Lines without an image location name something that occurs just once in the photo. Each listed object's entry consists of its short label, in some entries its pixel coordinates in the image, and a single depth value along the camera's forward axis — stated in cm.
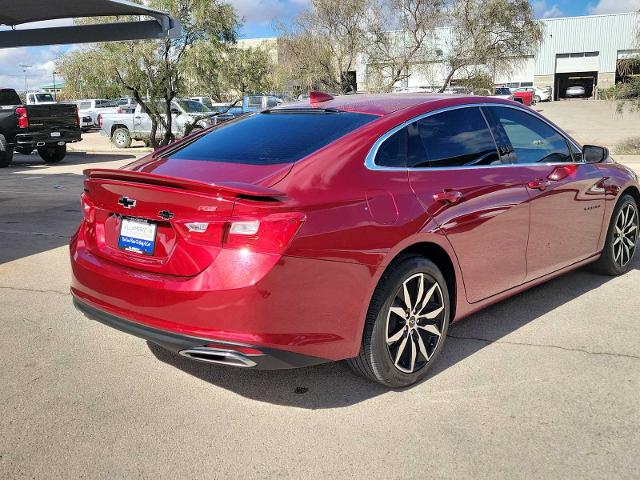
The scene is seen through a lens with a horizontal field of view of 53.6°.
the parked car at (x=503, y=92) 4238
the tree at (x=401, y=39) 2095
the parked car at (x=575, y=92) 6288
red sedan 303
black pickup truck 1738
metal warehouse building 6262
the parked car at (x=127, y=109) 2368
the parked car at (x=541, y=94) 5669
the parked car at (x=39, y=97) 3416
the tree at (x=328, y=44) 2234
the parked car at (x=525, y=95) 4722
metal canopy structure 1098
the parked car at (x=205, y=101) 2142
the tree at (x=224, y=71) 1814
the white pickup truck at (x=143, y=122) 2095
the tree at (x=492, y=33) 2017
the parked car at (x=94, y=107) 3875
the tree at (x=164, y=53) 1797
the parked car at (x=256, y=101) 2403
